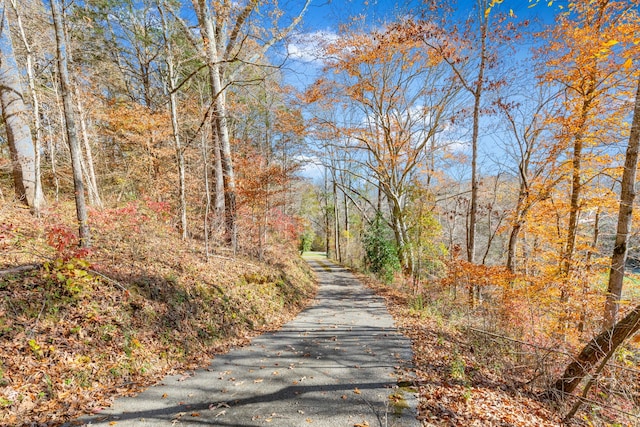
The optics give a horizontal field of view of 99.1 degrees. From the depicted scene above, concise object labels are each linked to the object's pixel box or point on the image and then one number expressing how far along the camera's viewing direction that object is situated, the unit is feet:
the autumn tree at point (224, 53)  28.71
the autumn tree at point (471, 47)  31.01
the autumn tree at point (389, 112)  40.85
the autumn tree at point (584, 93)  25.36
